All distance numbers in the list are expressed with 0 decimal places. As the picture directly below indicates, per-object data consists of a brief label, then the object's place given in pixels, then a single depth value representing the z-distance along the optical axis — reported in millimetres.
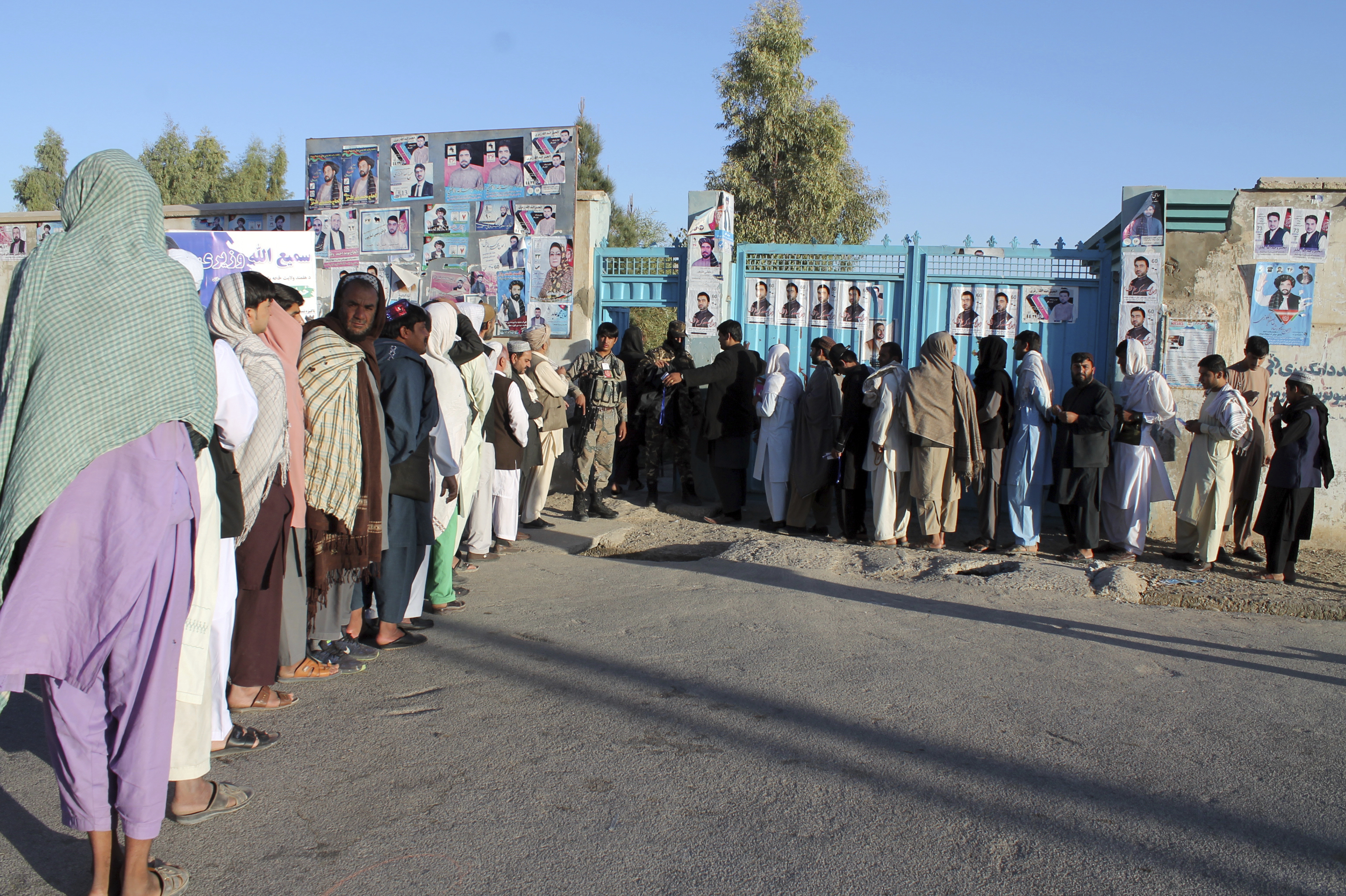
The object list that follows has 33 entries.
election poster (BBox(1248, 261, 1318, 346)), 8133
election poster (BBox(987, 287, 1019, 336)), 8789
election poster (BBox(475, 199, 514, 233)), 9859
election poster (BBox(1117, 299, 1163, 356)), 8289
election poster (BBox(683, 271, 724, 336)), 9320
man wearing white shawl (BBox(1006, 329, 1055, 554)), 7551
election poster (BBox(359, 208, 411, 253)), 10227
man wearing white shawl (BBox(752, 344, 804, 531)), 8312
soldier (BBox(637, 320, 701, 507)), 9195
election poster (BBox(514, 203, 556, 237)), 9742
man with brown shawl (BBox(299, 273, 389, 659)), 3857
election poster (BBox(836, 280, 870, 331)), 9109
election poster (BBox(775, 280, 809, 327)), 9312
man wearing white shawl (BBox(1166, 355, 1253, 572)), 7117
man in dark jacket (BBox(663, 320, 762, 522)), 8609
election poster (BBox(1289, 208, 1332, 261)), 8078
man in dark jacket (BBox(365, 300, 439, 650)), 4316
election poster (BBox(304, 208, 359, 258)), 10375
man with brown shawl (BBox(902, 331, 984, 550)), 7500
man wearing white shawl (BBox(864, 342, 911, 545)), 7668
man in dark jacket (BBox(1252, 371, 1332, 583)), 6871
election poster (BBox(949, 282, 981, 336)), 8867
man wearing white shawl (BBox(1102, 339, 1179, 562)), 7414
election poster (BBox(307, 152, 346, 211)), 10422
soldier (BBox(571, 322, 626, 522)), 8359
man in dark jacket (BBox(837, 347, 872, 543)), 7957
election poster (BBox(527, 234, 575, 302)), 9727
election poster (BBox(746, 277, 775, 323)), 9398
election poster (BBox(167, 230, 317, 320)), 8742
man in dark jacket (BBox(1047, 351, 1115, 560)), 7332
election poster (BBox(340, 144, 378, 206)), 10328
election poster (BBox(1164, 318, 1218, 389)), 8234
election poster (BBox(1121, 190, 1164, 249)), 8281
